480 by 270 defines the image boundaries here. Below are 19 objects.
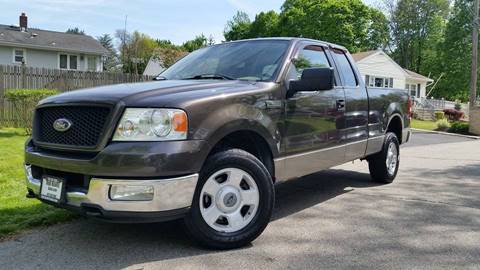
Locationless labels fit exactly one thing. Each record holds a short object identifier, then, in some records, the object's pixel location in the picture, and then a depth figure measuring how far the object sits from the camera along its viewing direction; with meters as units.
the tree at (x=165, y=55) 51.94
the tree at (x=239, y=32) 63.75
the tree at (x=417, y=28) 64.50
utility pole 25.66
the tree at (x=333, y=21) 46.19
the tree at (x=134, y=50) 57.38
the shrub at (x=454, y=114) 33.03
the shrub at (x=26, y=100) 12.30
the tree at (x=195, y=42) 78.88
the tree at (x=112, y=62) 72.04
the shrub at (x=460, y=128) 23.47
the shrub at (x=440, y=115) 32.83
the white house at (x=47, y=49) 34.91
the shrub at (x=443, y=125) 24.44
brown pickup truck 3.58
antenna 53.96
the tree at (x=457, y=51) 50.41
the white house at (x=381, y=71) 40.50
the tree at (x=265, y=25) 55.97
